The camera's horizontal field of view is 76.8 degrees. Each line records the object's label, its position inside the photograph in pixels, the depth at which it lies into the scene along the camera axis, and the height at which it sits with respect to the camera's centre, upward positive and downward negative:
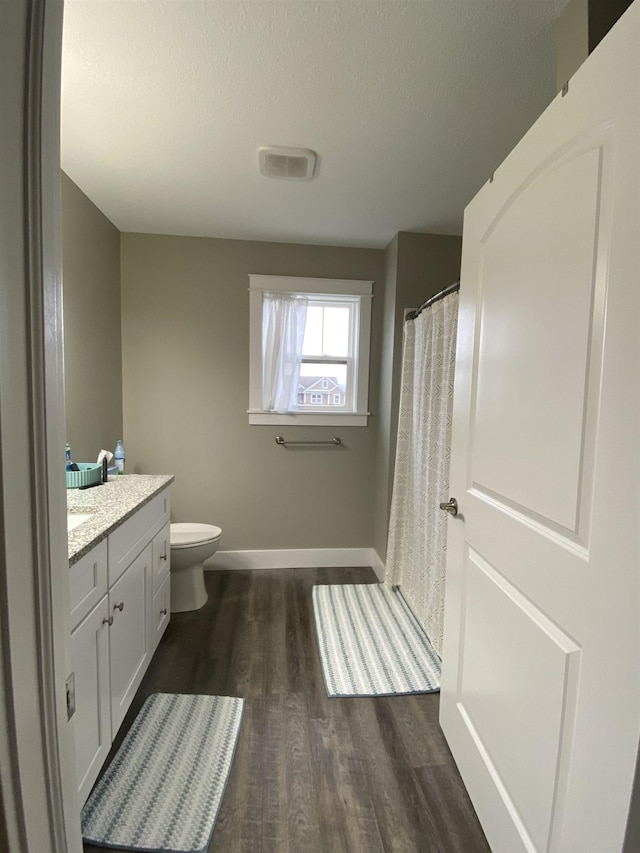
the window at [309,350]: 2.87 +0.31
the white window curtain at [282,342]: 2.87 +0.35
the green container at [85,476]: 1.82 -0.41
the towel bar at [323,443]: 2.97 -0.37
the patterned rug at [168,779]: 1.20 -1.32
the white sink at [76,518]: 1.37 -0.47
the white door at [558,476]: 0.72 -0.17
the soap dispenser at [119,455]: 2.55 -0.43
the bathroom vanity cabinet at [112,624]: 1.16 -0.84
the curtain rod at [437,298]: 1.81 +0.50
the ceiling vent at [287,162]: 1.78 +1.05
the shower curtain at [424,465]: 1.98 -0.39
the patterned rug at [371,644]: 1.85 -1.32
